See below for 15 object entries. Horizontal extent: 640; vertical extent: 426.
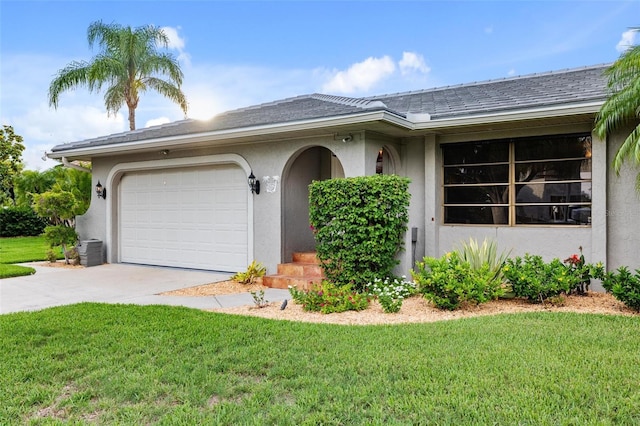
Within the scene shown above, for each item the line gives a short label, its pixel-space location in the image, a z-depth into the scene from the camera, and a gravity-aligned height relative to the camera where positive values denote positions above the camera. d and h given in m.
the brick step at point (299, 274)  8.75 -1.23
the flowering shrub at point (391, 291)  6.37 -1.22
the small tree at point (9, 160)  27.48 +3.53
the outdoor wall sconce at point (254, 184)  9.92 +0.68
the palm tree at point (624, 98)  6.57 +1.73
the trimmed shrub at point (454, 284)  6.31 -1.00
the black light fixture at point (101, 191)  12.80 +0.67
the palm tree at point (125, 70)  18.14 +6.27
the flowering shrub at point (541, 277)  6.48 -0.93
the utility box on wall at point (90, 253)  12.23 -1.06
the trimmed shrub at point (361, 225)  7.68 -0.19
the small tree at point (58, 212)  12.17 +0.06
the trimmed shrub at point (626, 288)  5.94 -1.00
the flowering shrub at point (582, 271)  6.65 -0.88
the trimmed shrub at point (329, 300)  6.53 -1.27
